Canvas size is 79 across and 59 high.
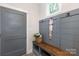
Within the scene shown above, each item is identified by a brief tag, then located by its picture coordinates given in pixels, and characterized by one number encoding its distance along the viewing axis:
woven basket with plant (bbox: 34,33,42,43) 1.57
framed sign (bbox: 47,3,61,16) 1.15
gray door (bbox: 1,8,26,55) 1.19
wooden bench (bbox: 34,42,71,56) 0.90
